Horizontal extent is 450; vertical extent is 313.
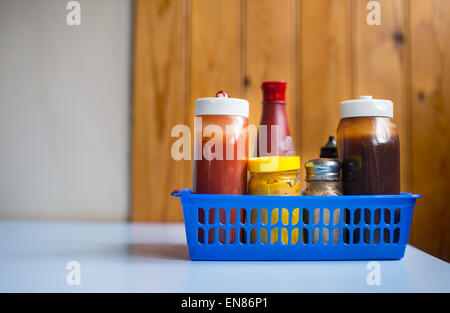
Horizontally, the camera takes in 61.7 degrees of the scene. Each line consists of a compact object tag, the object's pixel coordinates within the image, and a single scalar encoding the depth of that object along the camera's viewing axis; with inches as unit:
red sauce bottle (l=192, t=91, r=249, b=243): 23.5
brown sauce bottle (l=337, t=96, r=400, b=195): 23.8
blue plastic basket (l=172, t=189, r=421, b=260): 22.6
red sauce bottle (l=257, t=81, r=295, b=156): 28.4
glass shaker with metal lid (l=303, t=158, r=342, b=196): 23.9
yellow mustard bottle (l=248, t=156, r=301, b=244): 23.0
